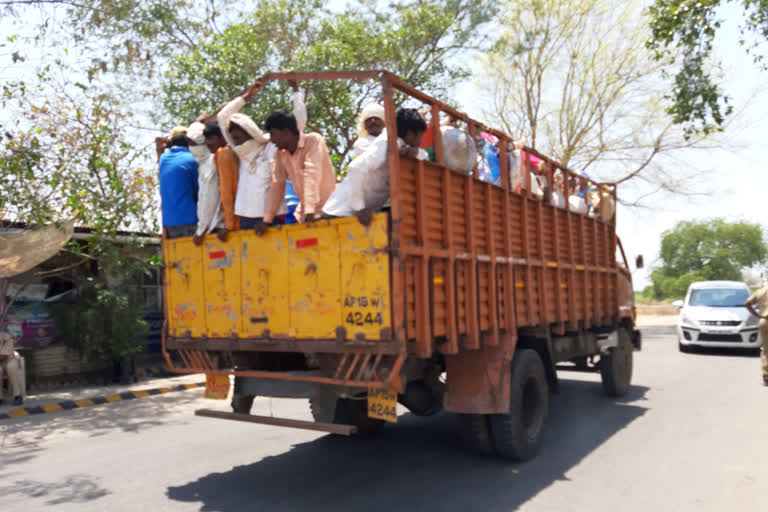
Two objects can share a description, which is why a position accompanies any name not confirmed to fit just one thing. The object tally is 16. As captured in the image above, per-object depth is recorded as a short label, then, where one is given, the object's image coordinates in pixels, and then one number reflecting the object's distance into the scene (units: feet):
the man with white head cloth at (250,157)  14.79
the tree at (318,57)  42.96
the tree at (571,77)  65.21
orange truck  12.57
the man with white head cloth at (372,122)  15.81
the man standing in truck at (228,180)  15.30
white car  41.11
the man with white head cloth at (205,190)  15.65
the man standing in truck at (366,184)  13.11
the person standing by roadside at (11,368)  27.84
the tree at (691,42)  34.22
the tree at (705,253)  144.05
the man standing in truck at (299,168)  14.12
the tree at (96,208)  29.89
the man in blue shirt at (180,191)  16.28
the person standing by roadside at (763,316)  29.04
